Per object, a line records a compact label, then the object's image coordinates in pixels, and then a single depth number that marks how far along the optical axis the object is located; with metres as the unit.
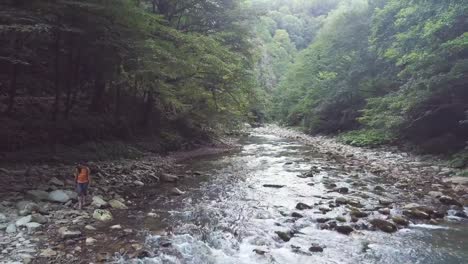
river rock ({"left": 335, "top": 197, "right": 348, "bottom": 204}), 10.30
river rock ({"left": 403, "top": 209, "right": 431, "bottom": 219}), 8.83
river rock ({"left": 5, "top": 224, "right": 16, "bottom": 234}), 6.96
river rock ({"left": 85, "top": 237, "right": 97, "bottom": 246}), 6.84
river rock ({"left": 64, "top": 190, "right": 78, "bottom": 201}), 9.34
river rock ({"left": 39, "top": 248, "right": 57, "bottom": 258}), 6.19
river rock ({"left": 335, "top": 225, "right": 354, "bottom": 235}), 8.04
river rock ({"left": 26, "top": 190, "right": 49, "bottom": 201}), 8.95
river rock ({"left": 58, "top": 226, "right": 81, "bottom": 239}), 6.99
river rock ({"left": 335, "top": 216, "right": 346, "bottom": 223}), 8.79
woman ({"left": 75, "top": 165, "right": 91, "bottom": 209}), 8.79
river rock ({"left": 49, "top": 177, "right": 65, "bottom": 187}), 10.11
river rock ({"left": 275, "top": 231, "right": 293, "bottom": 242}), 7.66
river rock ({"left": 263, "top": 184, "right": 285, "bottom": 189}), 12.60
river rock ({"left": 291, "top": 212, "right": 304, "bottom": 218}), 9.23
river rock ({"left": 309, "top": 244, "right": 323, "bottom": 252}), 7.10
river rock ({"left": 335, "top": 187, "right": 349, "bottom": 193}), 11.73
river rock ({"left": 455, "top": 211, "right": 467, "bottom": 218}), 8.83
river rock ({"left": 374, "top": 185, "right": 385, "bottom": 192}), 11.74
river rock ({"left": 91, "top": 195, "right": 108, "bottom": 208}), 9.15
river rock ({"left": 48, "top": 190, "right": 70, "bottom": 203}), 9.03
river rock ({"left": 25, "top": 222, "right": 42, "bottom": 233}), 7.24
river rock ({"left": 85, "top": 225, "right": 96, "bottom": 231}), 7.57
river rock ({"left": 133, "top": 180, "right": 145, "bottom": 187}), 12.07
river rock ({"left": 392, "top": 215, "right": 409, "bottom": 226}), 8.48
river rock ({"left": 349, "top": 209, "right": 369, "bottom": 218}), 9.09
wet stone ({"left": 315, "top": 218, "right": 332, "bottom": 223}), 8.81
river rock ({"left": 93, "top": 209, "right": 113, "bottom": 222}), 8.27
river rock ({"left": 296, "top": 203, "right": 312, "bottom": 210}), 9.91
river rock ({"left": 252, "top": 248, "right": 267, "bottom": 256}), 6.94
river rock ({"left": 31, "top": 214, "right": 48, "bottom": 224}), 7.63
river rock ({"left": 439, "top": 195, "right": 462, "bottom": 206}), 9.70
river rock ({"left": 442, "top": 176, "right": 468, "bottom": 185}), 11.54
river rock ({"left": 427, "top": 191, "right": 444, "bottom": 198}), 10.45
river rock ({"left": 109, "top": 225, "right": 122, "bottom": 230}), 7.78
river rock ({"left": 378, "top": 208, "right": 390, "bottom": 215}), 9.25
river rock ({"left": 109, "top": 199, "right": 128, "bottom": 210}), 9.38
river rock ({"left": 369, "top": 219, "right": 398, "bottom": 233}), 8.12
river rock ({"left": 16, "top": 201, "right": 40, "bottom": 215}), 7.95
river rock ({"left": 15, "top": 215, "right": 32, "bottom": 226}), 7.34
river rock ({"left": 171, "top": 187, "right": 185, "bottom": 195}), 11.17
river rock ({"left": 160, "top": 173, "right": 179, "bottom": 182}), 12.96
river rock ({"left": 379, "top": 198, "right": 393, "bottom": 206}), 10.07
